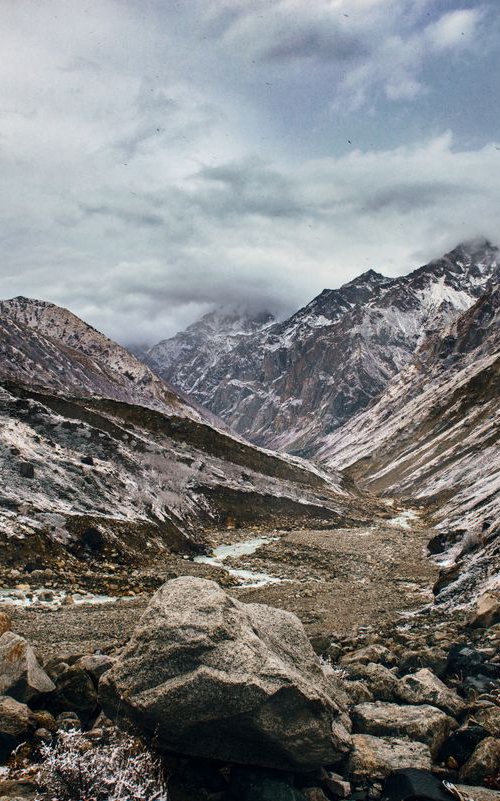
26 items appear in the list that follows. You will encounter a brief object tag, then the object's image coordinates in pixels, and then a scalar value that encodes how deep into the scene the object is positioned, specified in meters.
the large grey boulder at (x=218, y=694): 8.32
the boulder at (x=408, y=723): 9.89
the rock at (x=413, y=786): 8.45
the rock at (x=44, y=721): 9.41
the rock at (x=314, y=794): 8.43
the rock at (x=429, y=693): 10.91
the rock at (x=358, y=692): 11.52
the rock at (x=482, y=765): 8.83
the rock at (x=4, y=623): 12.91
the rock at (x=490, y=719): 9.77
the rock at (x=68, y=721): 9.42
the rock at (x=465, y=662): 12.80
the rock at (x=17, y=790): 7.47
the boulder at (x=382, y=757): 9.12
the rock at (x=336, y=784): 8.70
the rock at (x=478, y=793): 8.34
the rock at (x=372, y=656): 13.91
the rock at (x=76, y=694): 10.09
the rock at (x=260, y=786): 8.20
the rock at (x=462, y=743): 9.54
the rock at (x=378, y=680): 11.71
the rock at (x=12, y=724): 8.91
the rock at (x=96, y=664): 10.90
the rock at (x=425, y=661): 13.18
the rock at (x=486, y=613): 16.31
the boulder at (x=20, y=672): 9.95
